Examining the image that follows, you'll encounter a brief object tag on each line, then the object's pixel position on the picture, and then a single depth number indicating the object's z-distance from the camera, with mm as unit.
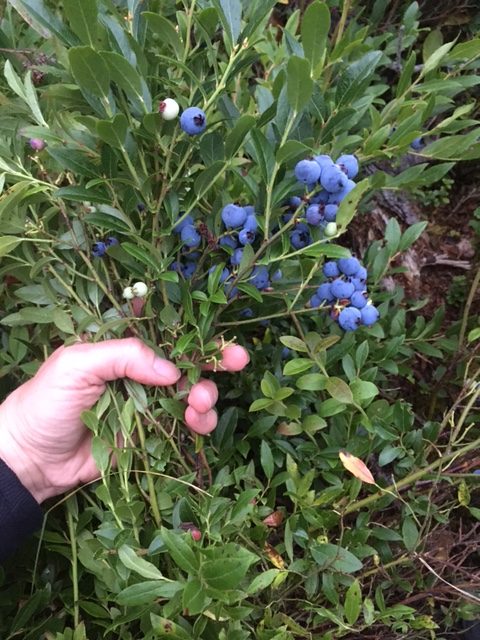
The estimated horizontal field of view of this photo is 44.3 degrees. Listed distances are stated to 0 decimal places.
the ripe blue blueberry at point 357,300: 271
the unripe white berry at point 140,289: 257
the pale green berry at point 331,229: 234
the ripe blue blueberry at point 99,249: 274
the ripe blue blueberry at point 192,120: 216
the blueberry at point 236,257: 256
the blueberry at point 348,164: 249
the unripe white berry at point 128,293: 263
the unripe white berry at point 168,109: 213
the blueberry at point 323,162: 229
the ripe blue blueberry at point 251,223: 252
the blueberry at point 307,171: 227
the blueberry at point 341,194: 239
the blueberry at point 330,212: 241
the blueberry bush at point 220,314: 226
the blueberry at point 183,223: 267
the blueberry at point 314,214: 240
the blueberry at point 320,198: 242
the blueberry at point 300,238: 260
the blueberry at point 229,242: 264
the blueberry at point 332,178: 229
